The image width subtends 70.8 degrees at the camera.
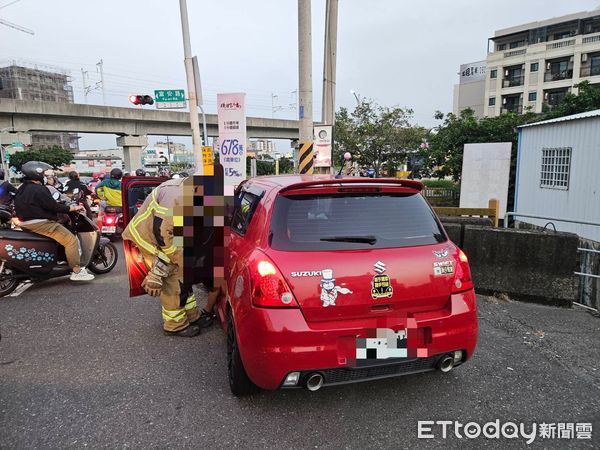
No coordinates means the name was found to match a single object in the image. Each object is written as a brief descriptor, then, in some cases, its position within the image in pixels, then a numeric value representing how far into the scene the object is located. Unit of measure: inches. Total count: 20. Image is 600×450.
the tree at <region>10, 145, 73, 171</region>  2123.5
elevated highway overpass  1050.7
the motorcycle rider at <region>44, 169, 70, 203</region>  281.4
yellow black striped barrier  367.9
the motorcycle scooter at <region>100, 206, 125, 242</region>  366.0
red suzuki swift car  103.0
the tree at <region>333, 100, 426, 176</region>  986.1
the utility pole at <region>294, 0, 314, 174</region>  346.3
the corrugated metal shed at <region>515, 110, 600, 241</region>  399.2
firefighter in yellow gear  156.4
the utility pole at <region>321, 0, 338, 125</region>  407.8
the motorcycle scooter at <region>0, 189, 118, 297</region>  222.8
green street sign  502.6
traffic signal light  553.3
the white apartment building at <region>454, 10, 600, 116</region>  1798.7
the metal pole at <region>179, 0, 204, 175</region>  500.7
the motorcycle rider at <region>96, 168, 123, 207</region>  391.5
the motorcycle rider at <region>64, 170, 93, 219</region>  372.5
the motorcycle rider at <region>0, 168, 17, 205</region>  320.2
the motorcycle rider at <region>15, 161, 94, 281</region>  221.1
